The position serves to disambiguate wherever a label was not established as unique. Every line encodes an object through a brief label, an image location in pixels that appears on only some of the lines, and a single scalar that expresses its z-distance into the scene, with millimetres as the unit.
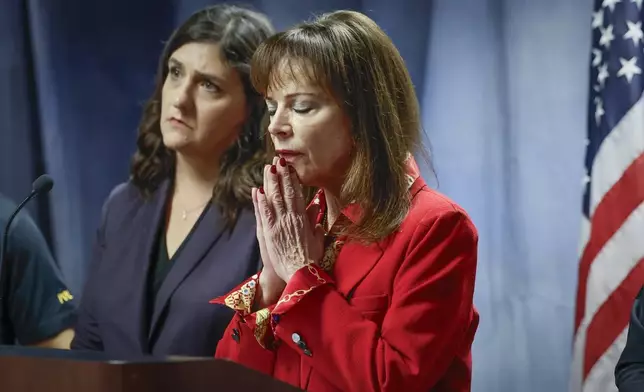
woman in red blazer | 4055
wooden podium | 2969
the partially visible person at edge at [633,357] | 4344
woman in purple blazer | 5477
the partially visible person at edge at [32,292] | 5969
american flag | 5039
